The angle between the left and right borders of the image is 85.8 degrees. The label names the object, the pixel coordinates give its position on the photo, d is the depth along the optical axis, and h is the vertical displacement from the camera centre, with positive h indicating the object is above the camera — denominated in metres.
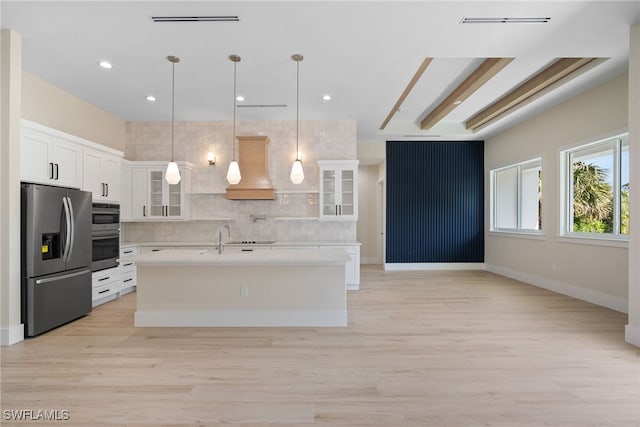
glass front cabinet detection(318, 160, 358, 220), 5.89 +0.44
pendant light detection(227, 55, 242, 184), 3.71 +0.47
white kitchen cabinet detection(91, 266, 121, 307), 4.53 -0.98
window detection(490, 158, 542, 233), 6.29 +0.37
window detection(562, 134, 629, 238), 4.49 +0.39
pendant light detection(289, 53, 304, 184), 3.72 +0.49
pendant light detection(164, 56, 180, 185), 3.61 +0.45
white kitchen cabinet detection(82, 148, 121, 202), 4.39 +0.53
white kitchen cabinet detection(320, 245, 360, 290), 5.66 -0.96
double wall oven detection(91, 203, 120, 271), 4.53 -0.29
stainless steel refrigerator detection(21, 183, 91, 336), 3.34 -0.44
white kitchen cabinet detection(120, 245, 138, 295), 5.20 -0.90
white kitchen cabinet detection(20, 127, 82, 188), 3.46 +0.59
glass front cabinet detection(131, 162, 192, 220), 5.76 +0.36
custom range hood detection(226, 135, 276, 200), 5.70 +0.75
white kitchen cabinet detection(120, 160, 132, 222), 5.51 +0.37
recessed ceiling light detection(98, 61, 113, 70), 3.87 +1.71
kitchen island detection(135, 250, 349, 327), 3.76 -0.87
